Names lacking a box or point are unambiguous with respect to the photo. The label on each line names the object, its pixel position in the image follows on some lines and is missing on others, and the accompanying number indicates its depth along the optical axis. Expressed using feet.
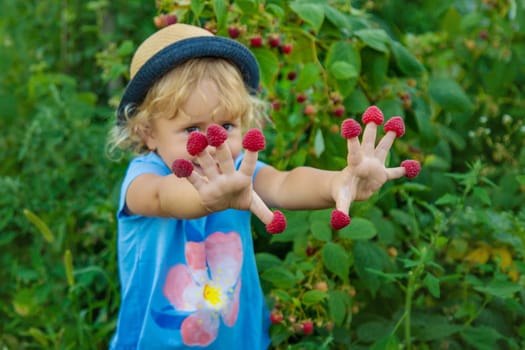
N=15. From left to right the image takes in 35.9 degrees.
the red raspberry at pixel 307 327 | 6.59
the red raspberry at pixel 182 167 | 4.18
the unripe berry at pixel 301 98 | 7.48
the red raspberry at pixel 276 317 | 6.64
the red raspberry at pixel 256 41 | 6.97
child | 5.65
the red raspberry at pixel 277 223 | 4.15
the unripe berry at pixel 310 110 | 7.53
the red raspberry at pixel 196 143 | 4.09
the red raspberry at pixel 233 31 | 6.87
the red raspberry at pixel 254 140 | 4.12
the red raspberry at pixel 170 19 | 6.84
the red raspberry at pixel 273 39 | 7.13
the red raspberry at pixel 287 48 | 7.27
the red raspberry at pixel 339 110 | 7.45
